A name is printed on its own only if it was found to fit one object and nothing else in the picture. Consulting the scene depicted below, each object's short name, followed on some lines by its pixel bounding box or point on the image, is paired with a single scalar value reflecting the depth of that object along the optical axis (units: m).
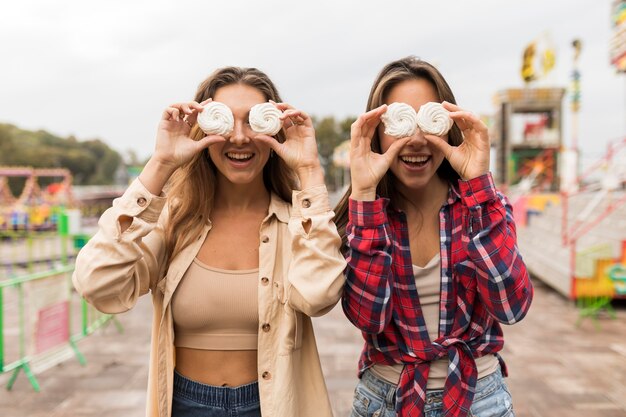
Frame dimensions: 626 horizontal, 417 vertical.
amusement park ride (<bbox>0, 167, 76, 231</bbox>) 20.08
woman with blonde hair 1.70
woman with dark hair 1.65
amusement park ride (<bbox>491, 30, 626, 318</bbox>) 7.57
